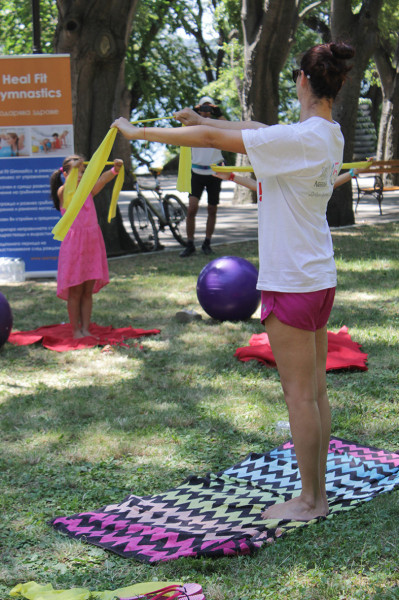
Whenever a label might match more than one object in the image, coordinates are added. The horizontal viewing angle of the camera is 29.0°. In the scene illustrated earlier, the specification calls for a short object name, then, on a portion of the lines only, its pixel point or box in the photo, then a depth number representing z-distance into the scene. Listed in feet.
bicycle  41.29
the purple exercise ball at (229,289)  24.57
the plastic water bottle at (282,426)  15.94
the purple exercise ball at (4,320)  22.22
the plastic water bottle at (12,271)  34.99
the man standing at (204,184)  36.35
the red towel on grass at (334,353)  19.71
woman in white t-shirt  10.66
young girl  23.13
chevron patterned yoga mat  11.04
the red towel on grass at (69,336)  23.12
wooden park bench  58.58
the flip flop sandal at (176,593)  9.35
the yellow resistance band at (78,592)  9.46
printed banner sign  34.55
